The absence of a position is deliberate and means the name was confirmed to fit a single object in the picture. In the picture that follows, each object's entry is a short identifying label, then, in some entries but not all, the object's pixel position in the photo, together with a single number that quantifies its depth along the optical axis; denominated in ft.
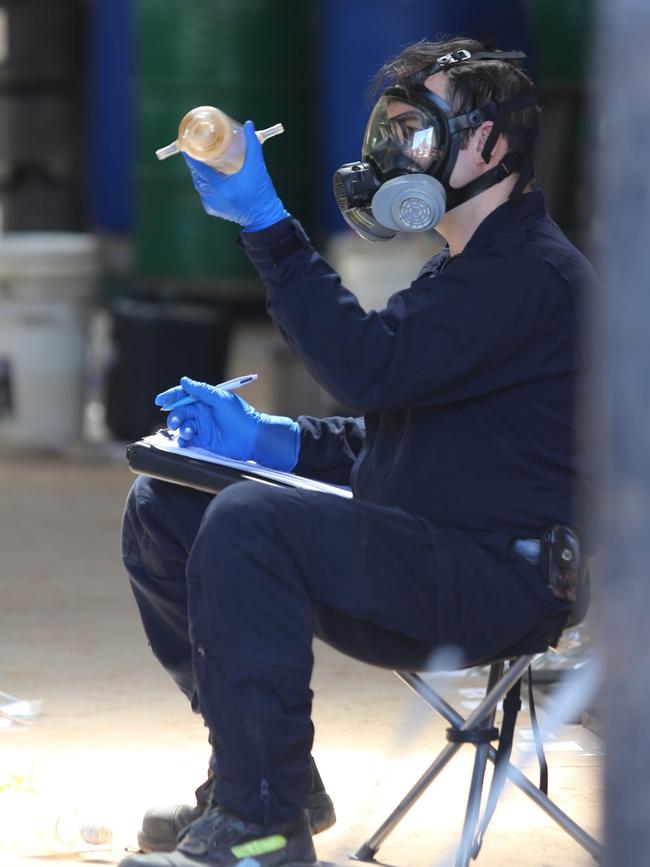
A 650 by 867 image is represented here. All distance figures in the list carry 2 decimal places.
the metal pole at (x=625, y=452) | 8.68
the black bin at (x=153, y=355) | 51.16
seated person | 16.56
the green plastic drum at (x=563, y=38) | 59.57
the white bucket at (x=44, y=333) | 52.08
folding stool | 17.62
